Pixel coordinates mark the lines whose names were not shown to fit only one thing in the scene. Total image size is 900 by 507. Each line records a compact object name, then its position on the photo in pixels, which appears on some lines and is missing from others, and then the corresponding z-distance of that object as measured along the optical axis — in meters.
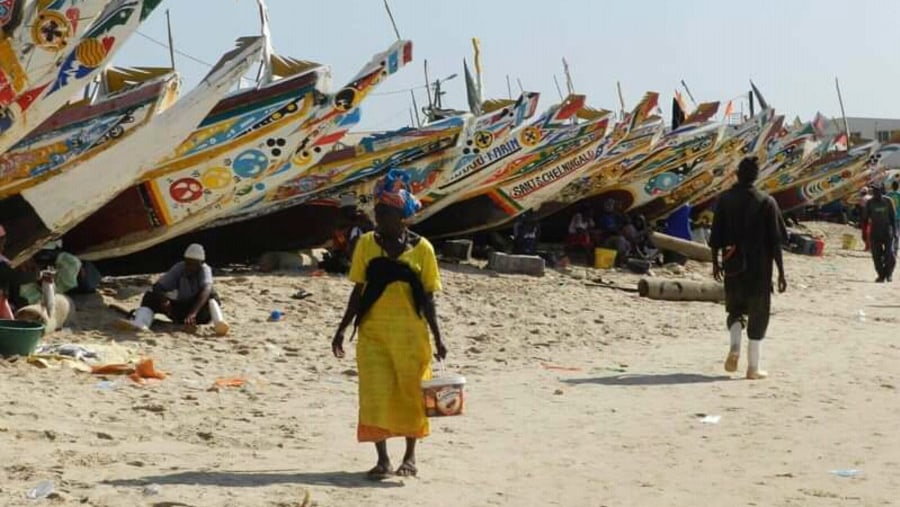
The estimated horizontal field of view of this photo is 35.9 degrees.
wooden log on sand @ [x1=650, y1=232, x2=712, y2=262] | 21.89
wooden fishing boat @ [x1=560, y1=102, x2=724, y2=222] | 23.80
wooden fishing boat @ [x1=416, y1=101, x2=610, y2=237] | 20.33
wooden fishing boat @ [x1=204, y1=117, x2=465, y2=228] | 15.45
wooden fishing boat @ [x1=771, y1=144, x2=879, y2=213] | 35.47
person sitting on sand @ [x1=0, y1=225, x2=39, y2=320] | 9.96
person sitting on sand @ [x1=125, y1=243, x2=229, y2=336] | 11.19
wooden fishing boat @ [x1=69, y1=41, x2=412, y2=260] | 13.12
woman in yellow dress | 6.32
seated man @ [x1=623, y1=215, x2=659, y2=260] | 21.66
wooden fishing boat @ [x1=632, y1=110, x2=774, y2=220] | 24.81
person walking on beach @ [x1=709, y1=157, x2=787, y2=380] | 9.70
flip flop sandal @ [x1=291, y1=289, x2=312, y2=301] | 13.41
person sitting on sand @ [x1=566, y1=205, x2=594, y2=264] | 21.34
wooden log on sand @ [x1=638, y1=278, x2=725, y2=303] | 16.09
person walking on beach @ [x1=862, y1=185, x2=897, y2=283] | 19.73
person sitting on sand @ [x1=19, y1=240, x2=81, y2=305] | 11.83
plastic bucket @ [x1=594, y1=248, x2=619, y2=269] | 20.53
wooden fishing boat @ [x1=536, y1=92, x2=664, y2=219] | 22.11
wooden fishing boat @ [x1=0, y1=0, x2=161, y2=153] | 10.27
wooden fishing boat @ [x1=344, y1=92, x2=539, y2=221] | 18.11
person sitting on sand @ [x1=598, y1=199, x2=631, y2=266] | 21.23
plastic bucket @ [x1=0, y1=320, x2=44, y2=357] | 9.14
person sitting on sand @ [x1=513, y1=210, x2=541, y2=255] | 20.22
